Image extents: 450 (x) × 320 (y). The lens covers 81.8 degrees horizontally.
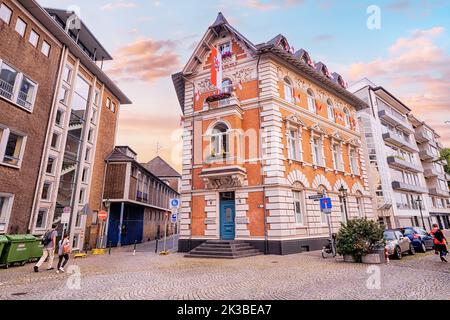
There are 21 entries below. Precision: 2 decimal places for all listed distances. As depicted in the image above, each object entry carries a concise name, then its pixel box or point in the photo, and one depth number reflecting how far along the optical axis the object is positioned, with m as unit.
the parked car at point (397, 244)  12.95
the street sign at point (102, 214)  19.33
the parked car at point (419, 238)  15.87
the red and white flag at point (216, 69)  18.48
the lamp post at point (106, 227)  23.34
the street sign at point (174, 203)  16.00
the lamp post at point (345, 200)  20.73
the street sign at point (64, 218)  14.40
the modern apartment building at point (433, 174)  44.54
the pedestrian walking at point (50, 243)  11.32
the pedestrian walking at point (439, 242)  11.69
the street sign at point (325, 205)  13.29
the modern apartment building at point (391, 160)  31.81
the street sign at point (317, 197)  14.32
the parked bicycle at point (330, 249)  13.47
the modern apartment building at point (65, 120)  16.98
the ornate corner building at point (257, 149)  16.22
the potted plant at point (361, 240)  11.36
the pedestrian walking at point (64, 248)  10.99
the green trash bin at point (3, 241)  11.93
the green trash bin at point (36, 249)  13.78
